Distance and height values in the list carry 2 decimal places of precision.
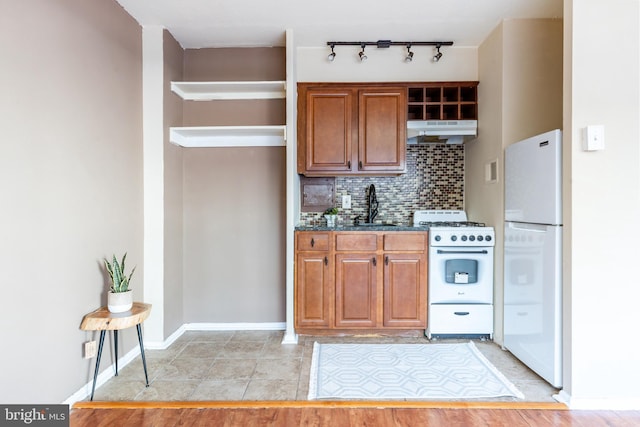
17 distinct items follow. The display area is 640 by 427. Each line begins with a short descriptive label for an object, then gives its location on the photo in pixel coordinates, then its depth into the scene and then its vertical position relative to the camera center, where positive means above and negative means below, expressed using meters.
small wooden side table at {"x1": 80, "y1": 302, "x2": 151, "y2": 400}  2.07 -0.64
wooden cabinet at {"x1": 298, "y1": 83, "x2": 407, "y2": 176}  3.28 +0.76
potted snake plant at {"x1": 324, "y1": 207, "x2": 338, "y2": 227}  3.37 -0.03
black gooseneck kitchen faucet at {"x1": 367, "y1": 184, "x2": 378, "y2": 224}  3.55 +0.07
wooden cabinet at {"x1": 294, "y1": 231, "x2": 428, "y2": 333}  3.06 -0.58
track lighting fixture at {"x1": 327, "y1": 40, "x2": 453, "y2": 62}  3.26 +1.55
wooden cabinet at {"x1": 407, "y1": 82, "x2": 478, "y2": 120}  3.35 +1.07
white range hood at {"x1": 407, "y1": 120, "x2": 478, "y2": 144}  3.28 +0.78
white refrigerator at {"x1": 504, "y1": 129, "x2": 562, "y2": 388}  2.13 -0.27
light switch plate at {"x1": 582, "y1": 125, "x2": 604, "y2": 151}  1.94 +0.41
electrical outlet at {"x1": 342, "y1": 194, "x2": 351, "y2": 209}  3.62 +0.11
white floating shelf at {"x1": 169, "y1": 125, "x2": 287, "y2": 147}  3.09 +0.70
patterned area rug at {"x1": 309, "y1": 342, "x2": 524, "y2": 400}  2.15 -1.08
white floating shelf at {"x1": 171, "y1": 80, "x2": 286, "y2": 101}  3.07 +1.11
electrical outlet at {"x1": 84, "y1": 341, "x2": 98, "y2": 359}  2.13 -0.83
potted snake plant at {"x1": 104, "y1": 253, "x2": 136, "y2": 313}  2.17 -0.49
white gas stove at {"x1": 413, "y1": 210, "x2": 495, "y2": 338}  2.96 -0.57
